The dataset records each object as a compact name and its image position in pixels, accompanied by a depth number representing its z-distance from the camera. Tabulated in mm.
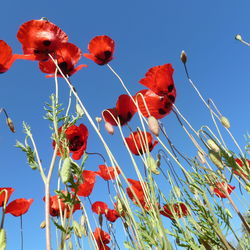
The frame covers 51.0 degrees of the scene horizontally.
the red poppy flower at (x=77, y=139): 419
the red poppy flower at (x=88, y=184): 507
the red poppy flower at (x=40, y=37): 377
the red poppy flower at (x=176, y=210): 354
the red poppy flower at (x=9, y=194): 461
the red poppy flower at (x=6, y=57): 347
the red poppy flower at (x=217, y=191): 278
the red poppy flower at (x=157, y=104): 449
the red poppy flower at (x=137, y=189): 419
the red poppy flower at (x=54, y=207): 469
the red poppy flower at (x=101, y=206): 627
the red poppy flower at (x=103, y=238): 562
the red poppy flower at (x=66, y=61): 403
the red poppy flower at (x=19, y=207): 516
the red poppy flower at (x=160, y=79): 431
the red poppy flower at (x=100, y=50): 467
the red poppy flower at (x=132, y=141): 430
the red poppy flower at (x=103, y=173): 561
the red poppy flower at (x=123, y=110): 410
